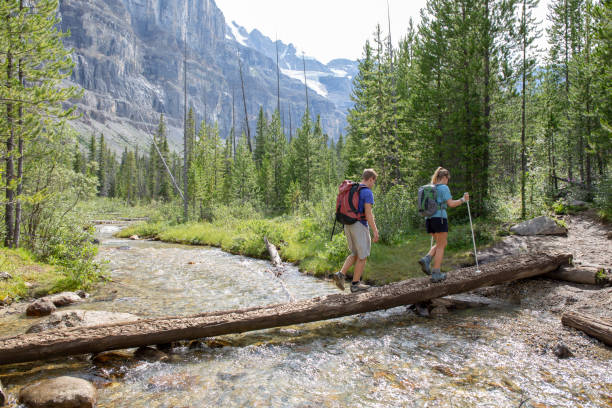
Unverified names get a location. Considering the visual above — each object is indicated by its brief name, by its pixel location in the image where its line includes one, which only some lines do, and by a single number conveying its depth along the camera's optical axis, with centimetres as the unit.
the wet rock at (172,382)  443
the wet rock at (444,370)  466
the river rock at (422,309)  721
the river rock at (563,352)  504
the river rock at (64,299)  829
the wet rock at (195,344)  572
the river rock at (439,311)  727
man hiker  681
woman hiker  709
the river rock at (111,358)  509
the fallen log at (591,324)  537
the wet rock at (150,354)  526
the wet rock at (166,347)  554
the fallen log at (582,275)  781
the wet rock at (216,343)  583
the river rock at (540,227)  1315
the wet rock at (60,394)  386
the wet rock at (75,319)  608
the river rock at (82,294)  905
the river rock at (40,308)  738
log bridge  487
